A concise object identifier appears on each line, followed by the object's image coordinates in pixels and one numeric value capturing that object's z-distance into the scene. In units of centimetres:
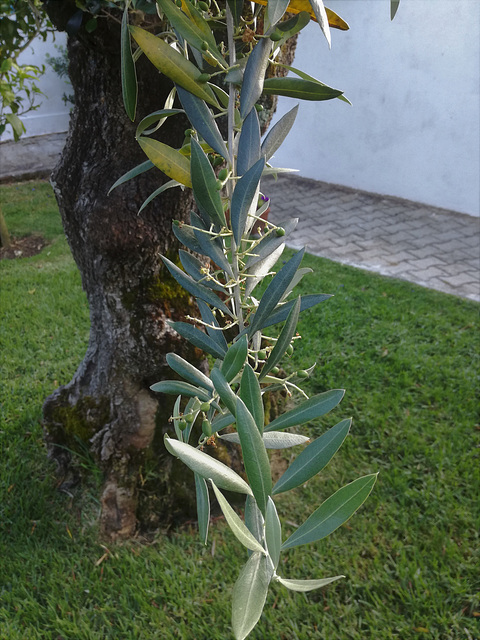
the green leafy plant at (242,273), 56
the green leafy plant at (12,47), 191
